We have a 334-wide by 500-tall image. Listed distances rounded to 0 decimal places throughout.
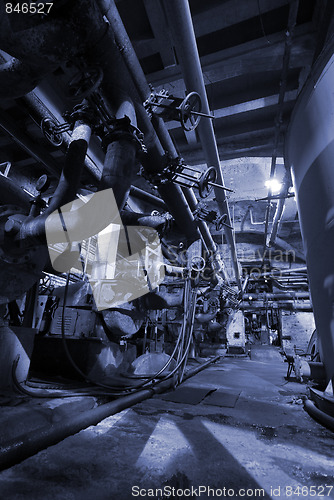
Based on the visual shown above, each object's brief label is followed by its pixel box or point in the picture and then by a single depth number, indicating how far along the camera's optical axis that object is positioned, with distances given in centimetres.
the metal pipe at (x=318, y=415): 196
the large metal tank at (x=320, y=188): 237
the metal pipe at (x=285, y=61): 232
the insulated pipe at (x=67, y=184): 213
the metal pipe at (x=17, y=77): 179
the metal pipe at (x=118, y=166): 213
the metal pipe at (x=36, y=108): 270
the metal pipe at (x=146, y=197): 415
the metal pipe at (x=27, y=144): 285
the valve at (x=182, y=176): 261
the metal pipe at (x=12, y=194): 286
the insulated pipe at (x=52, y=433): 129
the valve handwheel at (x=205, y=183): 259
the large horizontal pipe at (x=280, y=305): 1159
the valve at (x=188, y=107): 199
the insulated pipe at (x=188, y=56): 191
